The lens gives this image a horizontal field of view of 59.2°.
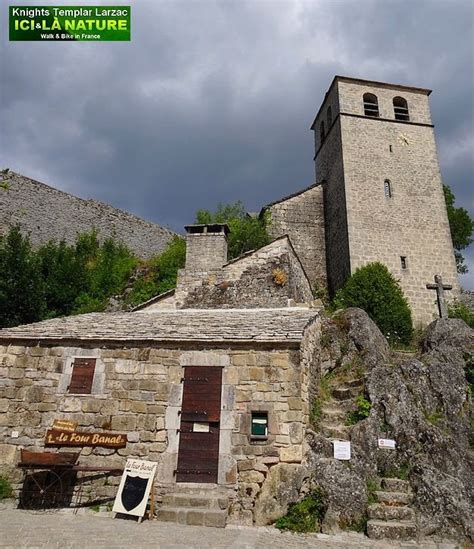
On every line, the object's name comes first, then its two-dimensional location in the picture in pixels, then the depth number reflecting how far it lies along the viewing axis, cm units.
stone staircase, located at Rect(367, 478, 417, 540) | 656
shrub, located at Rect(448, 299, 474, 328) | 1727
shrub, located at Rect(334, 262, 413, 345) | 1647
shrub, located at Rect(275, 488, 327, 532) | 677
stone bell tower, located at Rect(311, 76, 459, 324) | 1945
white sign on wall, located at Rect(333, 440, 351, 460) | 776
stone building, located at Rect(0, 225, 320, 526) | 733
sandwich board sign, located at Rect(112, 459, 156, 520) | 695
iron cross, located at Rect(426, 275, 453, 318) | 1662
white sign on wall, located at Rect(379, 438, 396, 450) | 816
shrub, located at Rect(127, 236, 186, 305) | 1854
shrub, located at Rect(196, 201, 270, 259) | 2039
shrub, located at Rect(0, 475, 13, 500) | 769
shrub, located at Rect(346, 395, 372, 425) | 890
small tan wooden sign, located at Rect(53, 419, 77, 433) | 800
